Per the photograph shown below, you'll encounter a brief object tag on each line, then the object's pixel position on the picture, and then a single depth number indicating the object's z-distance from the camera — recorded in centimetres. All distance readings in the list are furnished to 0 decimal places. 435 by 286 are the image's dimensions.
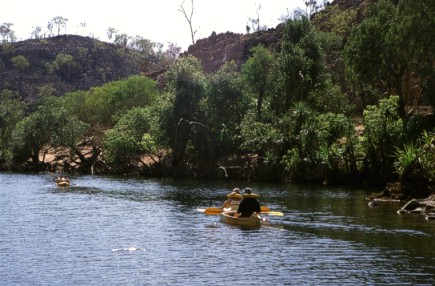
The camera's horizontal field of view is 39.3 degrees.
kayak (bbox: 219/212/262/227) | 3147
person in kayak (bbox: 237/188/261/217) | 3216
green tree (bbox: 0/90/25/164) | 9569
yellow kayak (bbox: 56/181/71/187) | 5776
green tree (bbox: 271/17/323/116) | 7125
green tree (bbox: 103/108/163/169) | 7912
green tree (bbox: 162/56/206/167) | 7400
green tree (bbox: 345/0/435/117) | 5622
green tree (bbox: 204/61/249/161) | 7419
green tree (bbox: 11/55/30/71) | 18675
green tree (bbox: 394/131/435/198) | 4022
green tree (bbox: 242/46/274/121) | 7612
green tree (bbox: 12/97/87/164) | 8794
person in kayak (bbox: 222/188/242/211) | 3506
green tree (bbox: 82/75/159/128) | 10331
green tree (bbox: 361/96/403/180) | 5353
